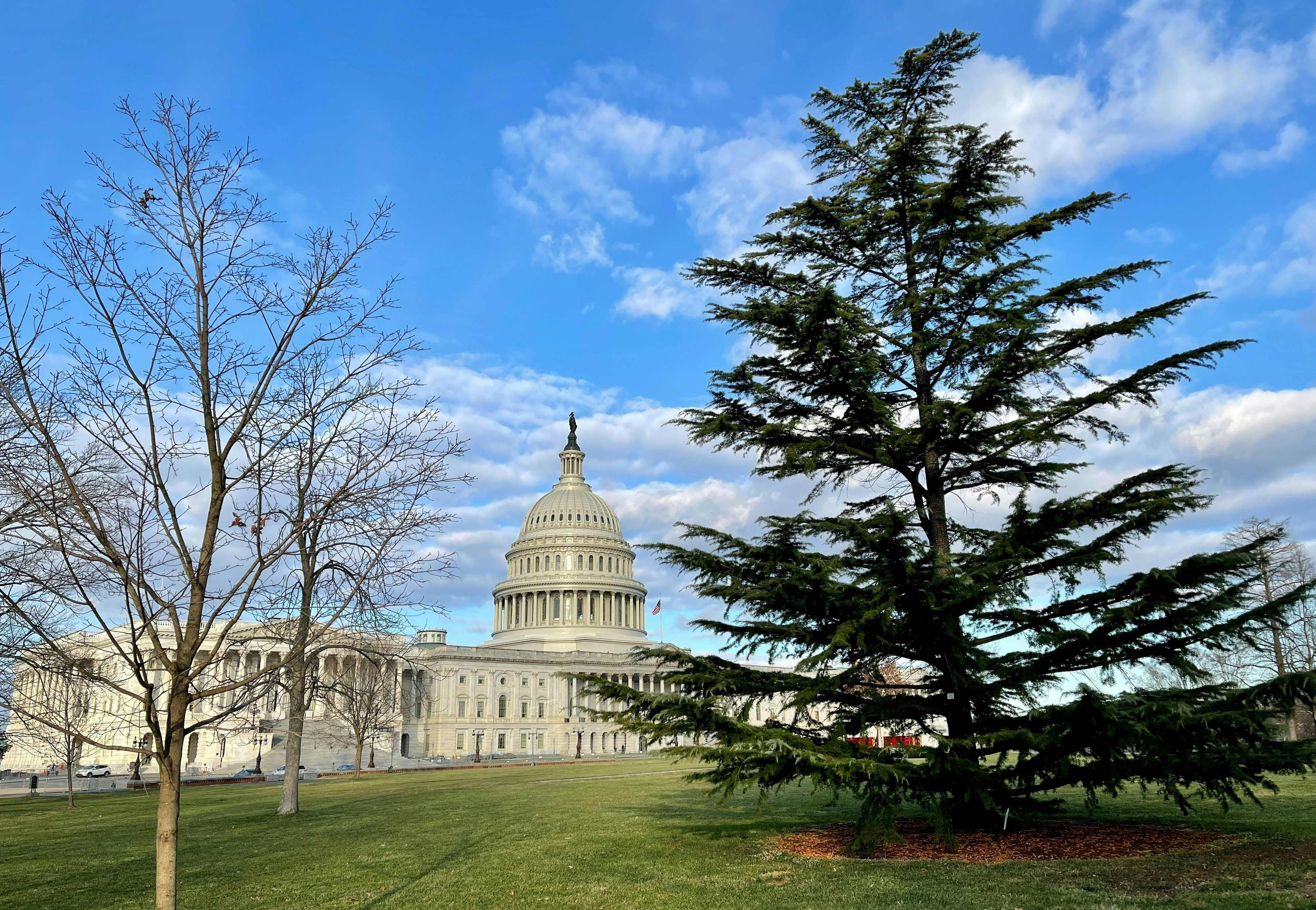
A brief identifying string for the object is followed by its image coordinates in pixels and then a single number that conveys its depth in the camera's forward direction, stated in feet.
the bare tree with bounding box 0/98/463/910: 28.37
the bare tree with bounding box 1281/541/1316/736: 127.24
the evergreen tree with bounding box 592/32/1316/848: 46.47
